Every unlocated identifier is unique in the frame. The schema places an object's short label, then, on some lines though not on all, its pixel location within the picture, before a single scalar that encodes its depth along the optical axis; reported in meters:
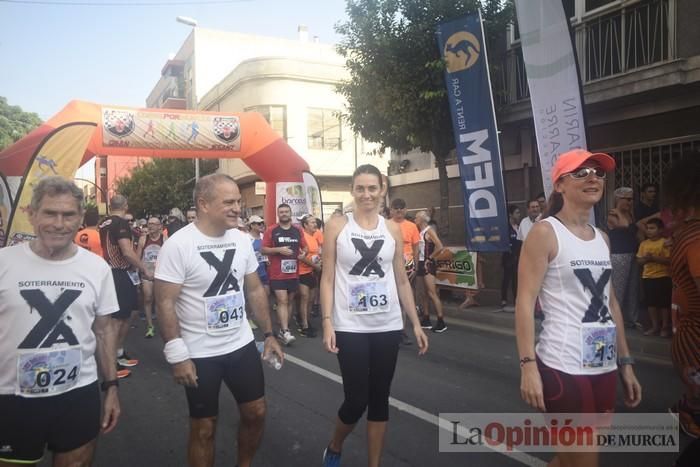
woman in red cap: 2.38
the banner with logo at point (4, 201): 10.32
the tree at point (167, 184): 31.23
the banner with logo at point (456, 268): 10.50
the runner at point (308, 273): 8.41
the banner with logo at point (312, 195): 14.04
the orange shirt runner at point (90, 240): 6.46
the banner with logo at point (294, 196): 13.62
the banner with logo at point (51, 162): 9.43
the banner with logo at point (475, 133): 9.26
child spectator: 7.02
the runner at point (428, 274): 8.30
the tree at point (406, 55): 10.92
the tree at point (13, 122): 38.77
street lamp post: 25.28
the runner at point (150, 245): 8.79
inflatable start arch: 10.05
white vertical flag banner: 7.54
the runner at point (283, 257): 7.99
